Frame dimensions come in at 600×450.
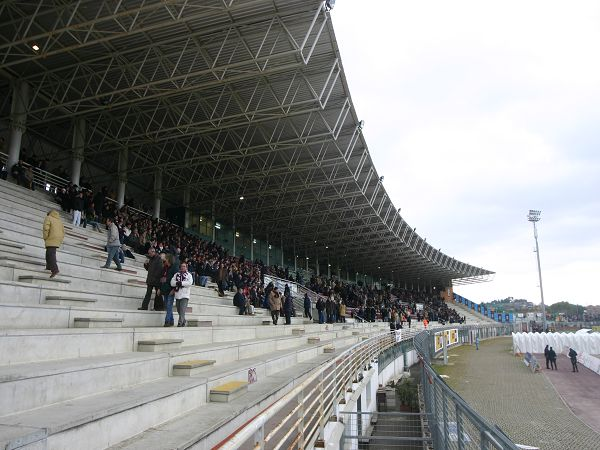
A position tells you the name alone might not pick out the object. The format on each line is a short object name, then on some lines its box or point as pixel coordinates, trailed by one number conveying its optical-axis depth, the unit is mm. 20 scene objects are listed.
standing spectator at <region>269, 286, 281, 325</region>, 15969
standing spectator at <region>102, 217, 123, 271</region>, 11273
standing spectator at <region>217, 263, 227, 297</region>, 17234
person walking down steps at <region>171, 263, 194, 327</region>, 8781
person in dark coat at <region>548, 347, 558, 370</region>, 31034
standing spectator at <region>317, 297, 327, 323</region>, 22359
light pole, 70906
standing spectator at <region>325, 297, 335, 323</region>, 22828
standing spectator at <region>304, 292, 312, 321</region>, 21969
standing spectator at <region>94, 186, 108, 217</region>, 17422
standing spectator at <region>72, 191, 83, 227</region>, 16159
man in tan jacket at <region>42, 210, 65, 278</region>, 8172
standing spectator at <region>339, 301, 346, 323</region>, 25438
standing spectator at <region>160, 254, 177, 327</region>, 8664
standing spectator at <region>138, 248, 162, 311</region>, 9219
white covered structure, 38594
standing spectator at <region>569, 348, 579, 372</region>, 30345
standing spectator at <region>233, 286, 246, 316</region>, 15297
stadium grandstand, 4332
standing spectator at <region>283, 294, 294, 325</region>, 17094
